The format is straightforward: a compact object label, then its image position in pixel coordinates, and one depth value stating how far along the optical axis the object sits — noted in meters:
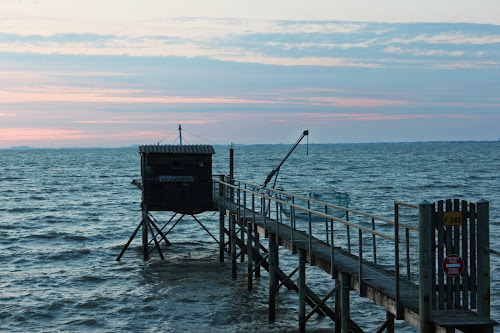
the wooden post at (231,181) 24.00
